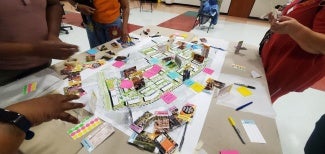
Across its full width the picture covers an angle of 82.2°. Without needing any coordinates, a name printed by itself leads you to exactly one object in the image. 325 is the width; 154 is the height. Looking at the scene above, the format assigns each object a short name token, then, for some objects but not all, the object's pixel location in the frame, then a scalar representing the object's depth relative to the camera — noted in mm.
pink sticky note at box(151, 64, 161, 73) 1180
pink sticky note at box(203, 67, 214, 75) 1211
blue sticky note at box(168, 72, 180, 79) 1134
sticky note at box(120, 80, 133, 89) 1038
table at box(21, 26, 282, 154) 720
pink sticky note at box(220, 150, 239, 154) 737
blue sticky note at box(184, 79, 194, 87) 1088
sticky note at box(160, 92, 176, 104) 962
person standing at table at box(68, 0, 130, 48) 1548
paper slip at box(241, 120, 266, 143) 803
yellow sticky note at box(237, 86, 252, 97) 1056
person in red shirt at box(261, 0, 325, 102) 952
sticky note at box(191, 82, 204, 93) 1051
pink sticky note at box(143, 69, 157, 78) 1130
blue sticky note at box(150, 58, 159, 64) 1265
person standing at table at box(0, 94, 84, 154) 537
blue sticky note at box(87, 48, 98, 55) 1361
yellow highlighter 804
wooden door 5641
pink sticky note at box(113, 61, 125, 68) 1222
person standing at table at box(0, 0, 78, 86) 894
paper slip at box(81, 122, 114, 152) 735
